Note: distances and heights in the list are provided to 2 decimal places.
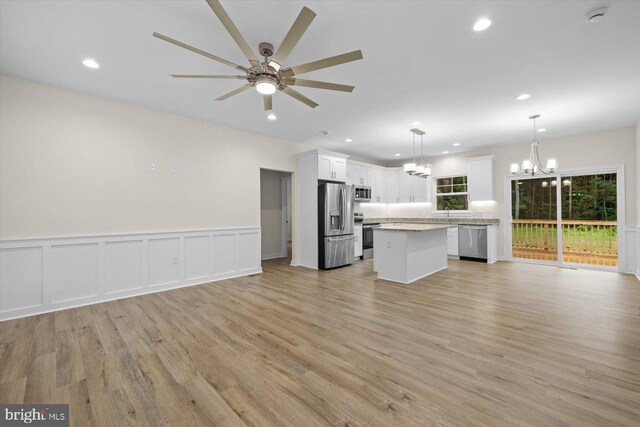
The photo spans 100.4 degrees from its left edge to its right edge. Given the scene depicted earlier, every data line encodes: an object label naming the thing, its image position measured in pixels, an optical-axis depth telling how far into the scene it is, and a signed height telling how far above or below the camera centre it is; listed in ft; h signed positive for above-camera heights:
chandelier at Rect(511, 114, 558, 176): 15.13 +2.67
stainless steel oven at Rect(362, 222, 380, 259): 23.24 -2.49
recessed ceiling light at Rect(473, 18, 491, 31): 7.49 +5.38
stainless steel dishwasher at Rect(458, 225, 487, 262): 21.68 -2.56
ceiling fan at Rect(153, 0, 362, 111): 5.86 +4.09
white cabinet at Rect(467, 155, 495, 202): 22.34 +2.88
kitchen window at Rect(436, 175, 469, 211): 24.39 +1.69
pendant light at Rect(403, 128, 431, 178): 17.72 +2.99
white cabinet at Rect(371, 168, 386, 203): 26.05 +2.54
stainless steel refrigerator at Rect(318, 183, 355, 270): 19.17 -0.88
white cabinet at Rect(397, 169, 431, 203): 25.86 +2.35
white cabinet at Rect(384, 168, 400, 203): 27.43 +2.70
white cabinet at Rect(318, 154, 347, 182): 19.79 +3.46
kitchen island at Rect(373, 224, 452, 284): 15.10 -2.43
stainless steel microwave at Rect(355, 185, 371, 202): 23.70 +1.73
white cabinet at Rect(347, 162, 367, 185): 23.64 +3.51
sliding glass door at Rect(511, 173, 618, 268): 18.83 -0.65
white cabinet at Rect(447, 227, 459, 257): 23.32 -2.67
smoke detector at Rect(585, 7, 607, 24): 7.06 +5.28
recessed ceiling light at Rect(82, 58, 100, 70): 9.62 +5.59
